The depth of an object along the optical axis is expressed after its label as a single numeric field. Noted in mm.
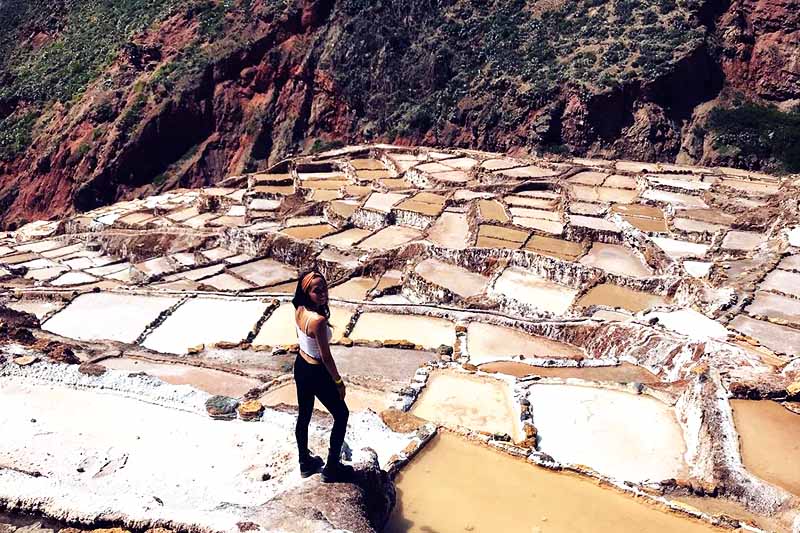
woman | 4707
